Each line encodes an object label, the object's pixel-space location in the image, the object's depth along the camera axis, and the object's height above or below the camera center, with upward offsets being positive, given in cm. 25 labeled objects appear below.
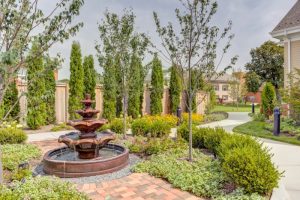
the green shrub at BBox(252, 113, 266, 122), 1352 -115
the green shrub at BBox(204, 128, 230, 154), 615 -104
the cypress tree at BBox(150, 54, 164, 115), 1532 +47
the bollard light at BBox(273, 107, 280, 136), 918 -93
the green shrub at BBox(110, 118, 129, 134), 963 -118
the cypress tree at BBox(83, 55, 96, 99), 1315 +111
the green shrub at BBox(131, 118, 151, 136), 894 -110
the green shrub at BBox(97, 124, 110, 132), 980 -125
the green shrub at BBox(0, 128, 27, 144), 767 -126
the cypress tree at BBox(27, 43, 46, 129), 1104 -82
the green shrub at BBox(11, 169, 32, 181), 445 -145
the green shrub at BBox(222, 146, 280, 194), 367 -115
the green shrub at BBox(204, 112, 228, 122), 1470 -125
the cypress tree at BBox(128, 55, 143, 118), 850 +79
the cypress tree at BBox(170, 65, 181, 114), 1617 +44
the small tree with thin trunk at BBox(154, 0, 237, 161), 544 +136
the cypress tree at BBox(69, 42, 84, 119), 1255 +85
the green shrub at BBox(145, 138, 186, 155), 627 -129
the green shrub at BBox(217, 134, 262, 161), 472 -93
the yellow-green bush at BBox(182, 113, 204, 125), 1270 -116
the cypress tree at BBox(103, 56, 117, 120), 855 +34
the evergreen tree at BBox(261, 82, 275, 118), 1448 -8
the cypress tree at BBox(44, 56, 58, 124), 1197 -34
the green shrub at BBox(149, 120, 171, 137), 870 -114
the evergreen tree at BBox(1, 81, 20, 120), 1070 -26
